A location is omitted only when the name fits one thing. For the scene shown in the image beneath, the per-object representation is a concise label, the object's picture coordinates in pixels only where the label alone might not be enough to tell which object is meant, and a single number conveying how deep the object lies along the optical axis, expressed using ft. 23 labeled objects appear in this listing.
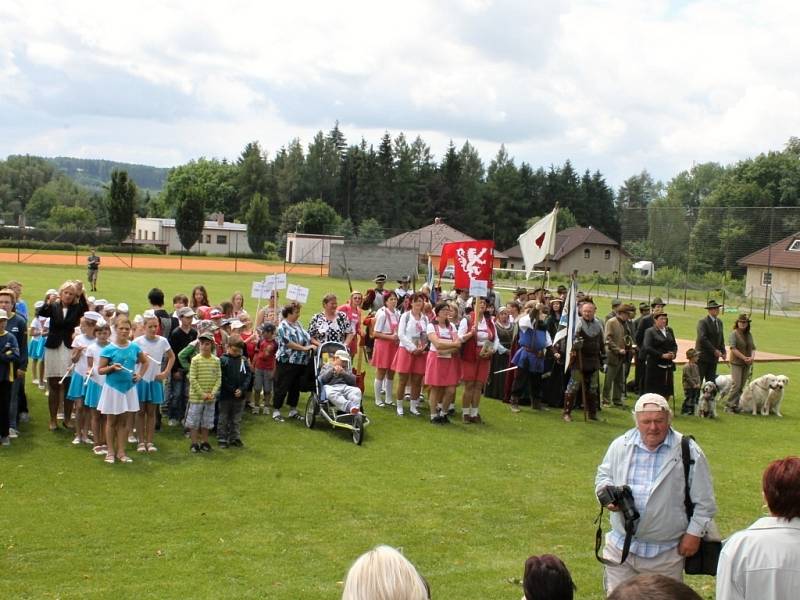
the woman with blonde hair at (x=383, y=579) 9.84
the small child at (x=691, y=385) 53.78
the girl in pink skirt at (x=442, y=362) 46.80
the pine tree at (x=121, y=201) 254.27
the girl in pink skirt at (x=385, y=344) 50.80
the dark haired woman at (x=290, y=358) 45.24
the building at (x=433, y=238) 273.75
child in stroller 42.75
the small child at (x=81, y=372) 37.73
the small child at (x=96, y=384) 36.65
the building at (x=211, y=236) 299.11
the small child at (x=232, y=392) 38.55
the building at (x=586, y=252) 276.21
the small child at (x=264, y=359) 46.70
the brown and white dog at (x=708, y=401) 52.54
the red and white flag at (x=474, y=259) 53.36
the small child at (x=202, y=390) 37.52
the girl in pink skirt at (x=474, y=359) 47.46
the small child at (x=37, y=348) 44.19
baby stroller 41.45
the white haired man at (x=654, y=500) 17.92
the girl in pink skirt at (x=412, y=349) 48.80
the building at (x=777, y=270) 164.14
